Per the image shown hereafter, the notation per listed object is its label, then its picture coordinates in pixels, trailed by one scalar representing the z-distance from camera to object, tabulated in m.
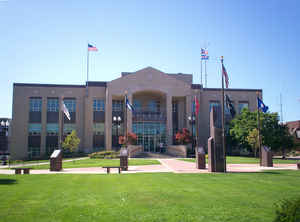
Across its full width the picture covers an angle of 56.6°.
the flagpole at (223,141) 19.44
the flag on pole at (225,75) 21.09
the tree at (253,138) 38.12
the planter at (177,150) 42.88
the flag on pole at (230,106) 24.97
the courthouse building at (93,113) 48.31
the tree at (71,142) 36.59
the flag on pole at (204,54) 47.59
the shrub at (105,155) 39.19
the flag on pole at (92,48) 45.66
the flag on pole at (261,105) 28.48
